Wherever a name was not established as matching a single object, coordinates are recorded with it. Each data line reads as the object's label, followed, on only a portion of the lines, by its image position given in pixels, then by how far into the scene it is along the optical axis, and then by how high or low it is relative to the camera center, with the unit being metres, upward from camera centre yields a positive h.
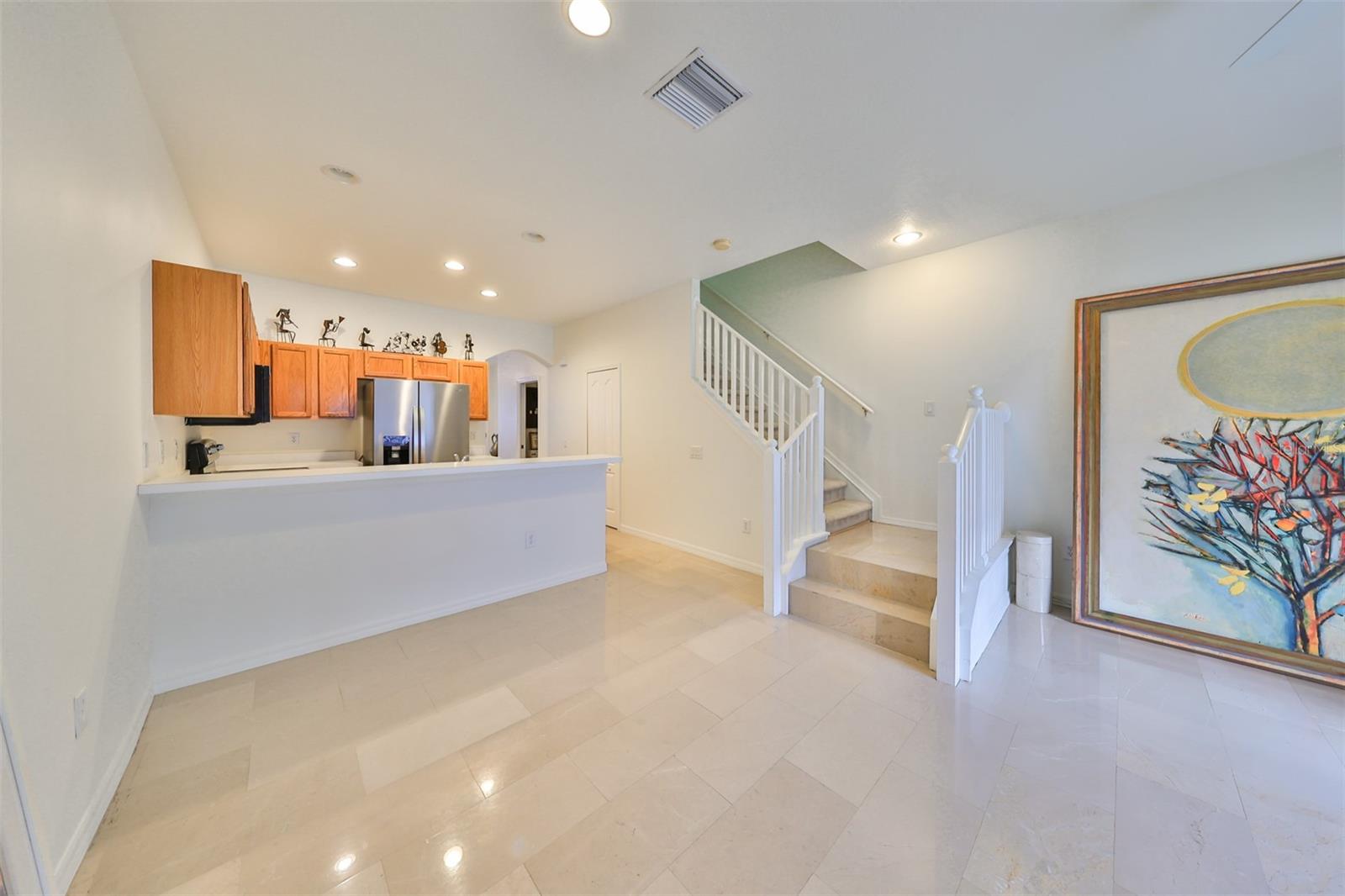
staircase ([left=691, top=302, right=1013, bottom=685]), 2.30 -0.77
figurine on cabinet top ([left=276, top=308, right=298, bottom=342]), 4.32 +1.18
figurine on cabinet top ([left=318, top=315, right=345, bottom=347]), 4.56 +1.19
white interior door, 5.40 +0.29
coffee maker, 3.19 -0.09
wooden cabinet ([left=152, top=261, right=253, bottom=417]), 2.16 +0.53
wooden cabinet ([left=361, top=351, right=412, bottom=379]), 4.69 +0.88
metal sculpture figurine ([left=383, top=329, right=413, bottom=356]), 4.95 +1.16
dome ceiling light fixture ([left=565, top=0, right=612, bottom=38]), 1.56 +1.57
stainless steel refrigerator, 4.45 +0.25
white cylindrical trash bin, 3.06 -0.88
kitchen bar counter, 2.24 -0.68
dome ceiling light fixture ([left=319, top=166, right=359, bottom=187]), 2.51 +1.59
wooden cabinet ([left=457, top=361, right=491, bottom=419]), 5.36 +0.74
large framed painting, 2.32 -0.13
